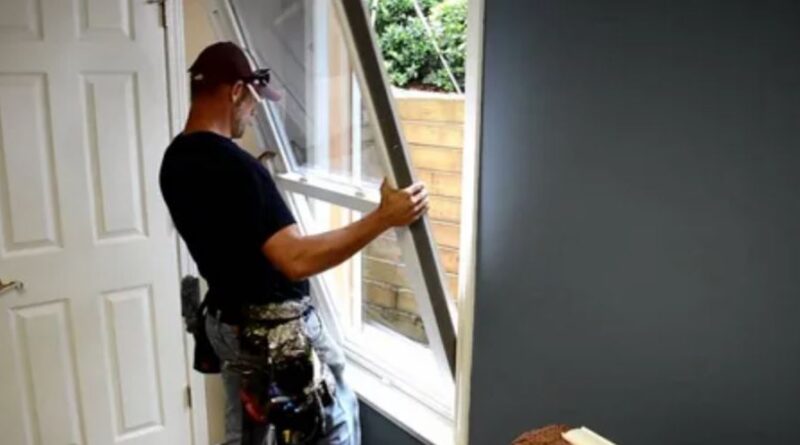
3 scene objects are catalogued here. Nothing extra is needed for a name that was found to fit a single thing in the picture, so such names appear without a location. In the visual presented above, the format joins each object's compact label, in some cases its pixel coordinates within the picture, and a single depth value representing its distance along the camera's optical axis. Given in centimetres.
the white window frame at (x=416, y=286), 139
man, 160
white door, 208
